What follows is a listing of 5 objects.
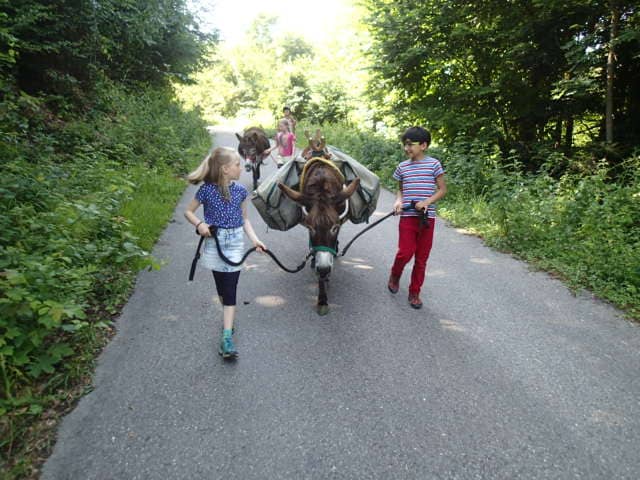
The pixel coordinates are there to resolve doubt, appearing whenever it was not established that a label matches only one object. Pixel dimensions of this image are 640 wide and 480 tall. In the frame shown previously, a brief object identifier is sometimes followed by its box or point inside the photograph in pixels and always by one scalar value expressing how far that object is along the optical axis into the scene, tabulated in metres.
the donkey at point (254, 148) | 10.35
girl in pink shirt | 10.42
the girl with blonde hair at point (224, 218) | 3.30
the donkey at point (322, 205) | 3.78
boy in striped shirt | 4.11
